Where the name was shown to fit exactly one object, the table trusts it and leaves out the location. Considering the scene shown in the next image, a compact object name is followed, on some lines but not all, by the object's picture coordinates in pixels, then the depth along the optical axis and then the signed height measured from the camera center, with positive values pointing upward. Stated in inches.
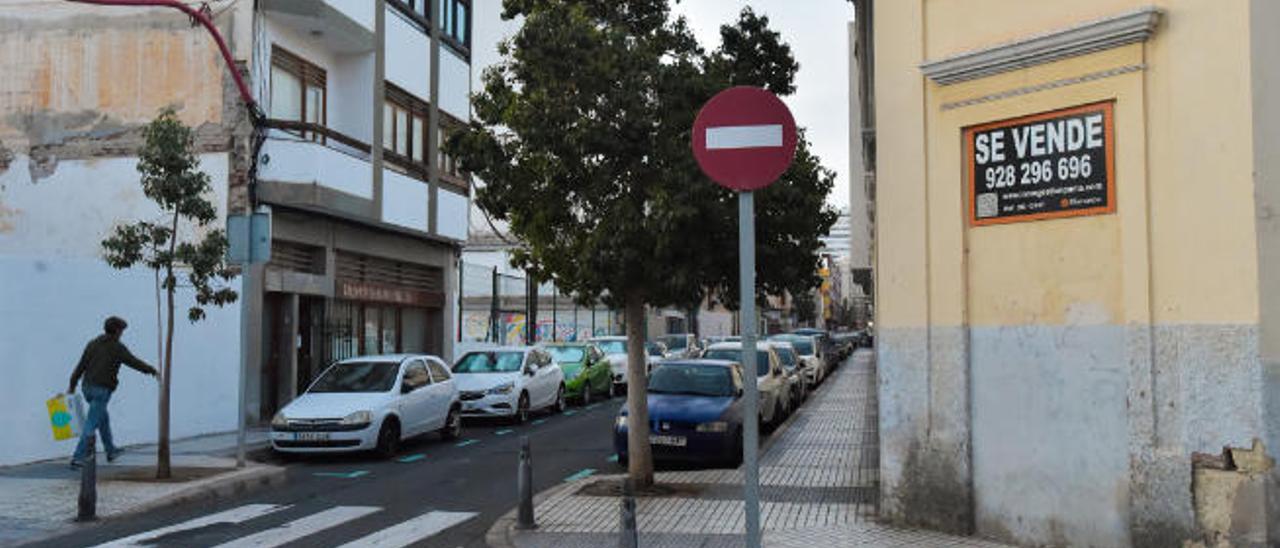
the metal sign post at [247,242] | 508.4 +37.4
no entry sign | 214.8 +37.2
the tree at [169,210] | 479.2 +48.6
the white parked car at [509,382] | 757.3 -48.0
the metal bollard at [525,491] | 358.3 -59.1
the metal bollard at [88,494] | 381.1 -63.7
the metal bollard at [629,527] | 262.4 -52.4
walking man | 486.3 -22.9
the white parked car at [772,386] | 692.7 -47.5
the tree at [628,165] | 392.2 +59.8
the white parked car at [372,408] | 554.6 -49.6
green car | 956.0 -50.0
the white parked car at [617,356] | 1115.9 -40.6
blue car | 510.3 -53.4
